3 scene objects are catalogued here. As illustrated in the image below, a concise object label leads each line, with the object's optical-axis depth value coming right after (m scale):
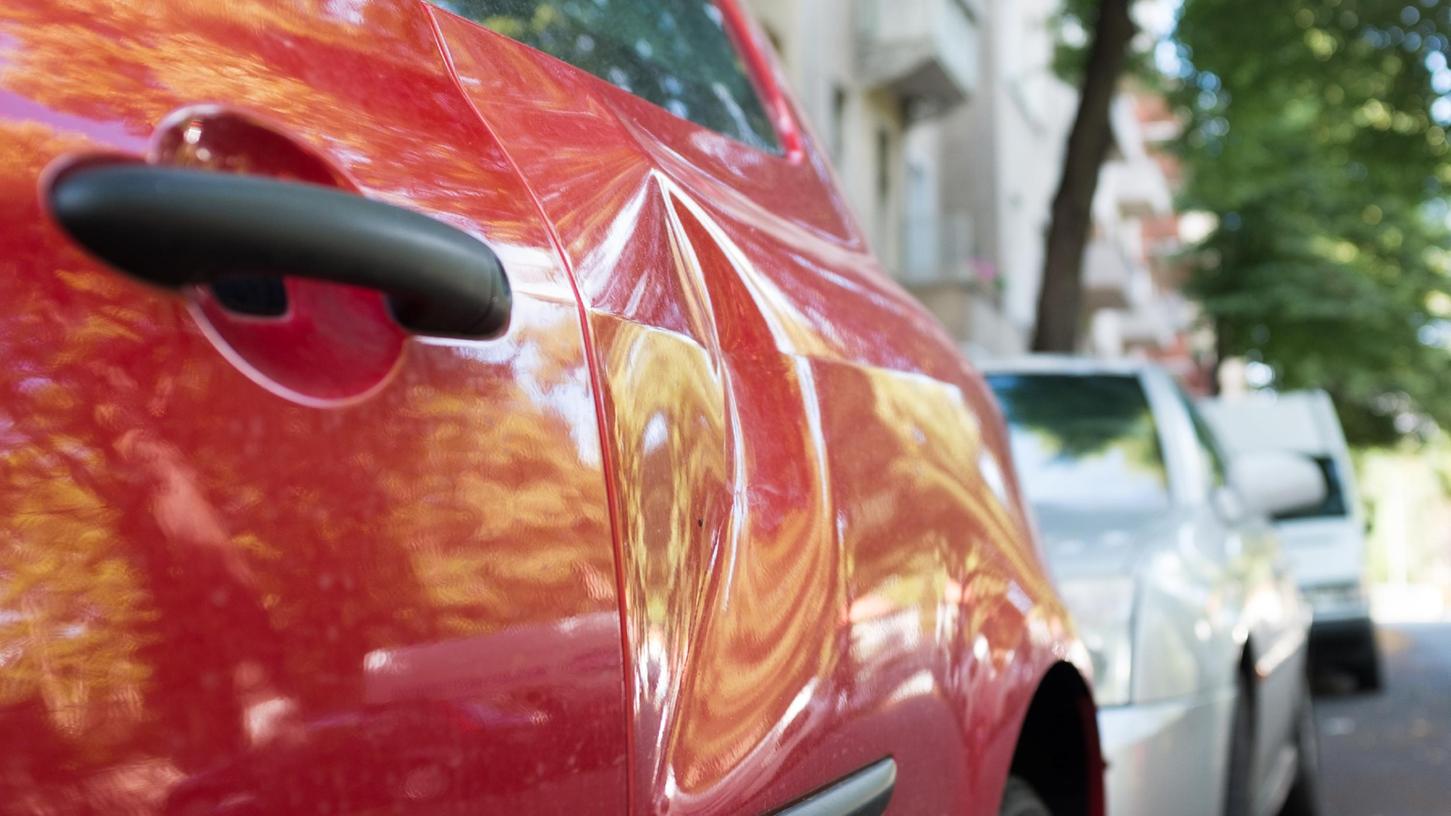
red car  1.10
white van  12.52
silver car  4.50
